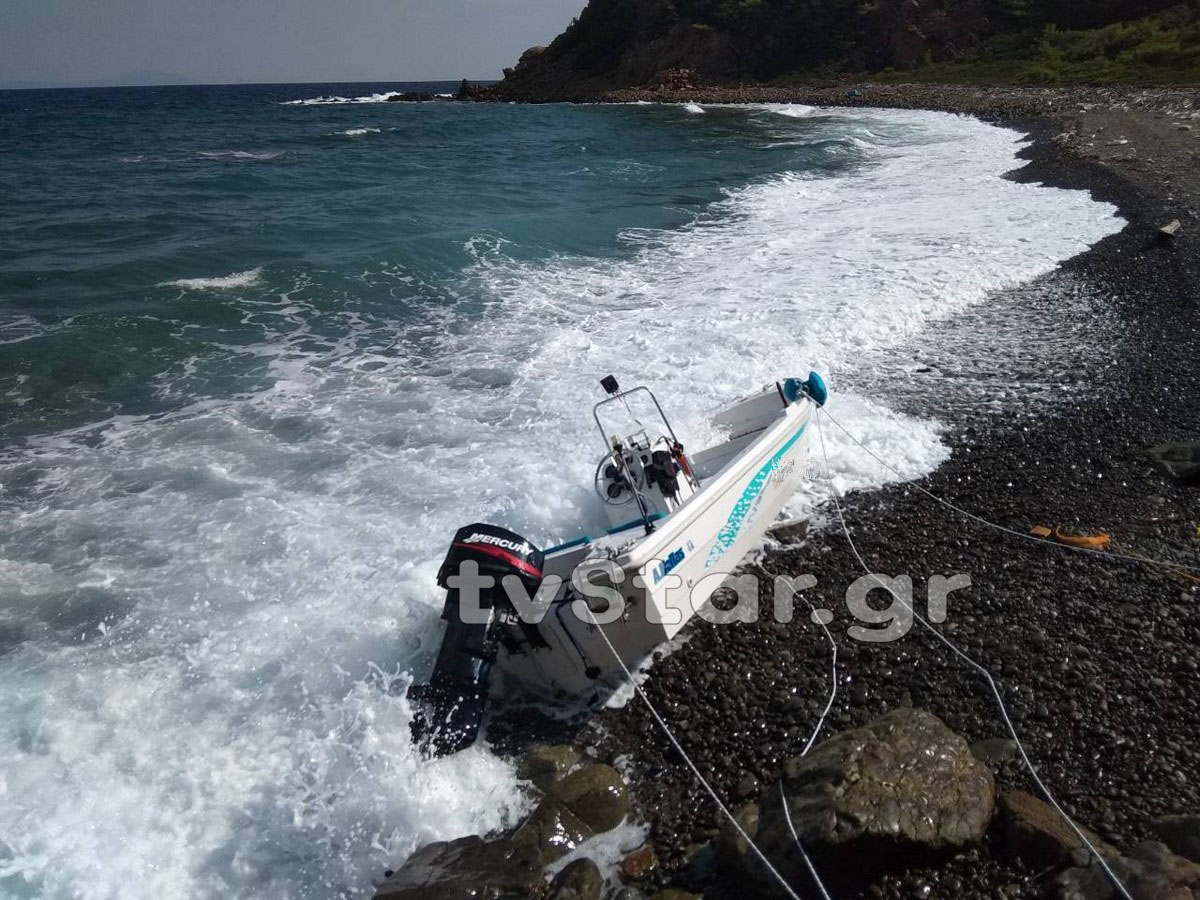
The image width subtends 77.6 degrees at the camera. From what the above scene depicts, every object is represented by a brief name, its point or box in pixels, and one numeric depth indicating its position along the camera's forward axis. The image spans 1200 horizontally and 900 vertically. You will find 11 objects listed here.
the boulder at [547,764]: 4.75
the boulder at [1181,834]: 3.77
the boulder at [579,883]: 3.99
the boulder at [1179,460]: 7.11
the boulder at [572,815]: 4.25
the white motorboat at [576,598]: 4.93
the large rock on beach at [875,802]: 3.79
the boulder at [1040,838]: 3.85
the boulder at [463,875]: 4.04
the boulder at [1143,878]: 3.41
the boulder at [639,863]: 4.18
